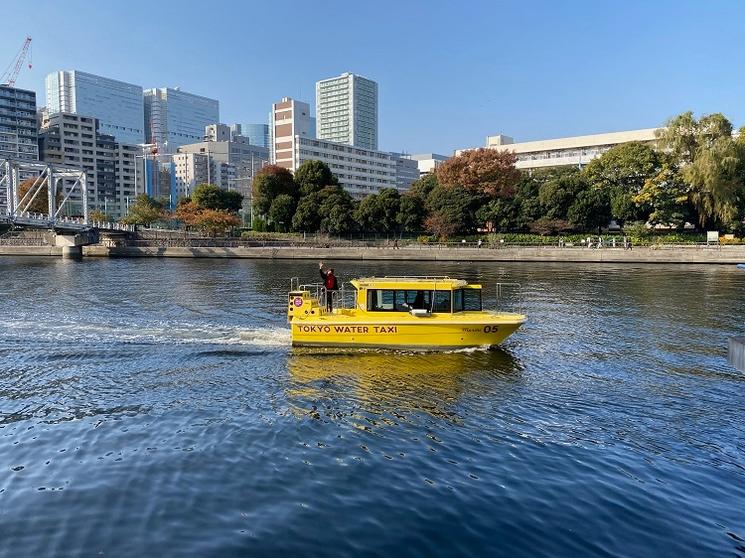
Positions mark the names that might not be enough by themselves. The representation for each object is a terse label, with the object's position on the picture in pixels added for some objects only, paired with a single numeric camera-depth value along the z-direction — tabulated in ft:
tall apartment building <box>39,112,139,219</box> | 551.18
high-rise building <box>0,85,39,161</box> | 529.45
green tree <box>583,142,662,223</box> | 249.96
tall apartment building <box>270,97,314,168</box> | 542.98
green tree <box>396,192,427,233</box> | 286.66
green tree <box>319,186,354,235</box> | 296.71
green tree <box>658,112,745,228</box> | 228.43
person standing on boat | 70.79
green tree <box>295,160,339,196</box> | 332.39
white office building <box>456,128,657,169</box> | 415.44
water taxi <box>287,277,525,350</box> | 67.36
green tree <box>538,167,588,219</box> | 259.80
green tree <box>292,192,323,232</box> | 308.19
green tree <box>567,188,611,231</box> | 254.27
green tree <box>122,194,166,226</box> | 367.66
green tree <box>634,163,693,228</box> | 238.27
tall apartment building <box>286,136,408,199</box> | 527.81
